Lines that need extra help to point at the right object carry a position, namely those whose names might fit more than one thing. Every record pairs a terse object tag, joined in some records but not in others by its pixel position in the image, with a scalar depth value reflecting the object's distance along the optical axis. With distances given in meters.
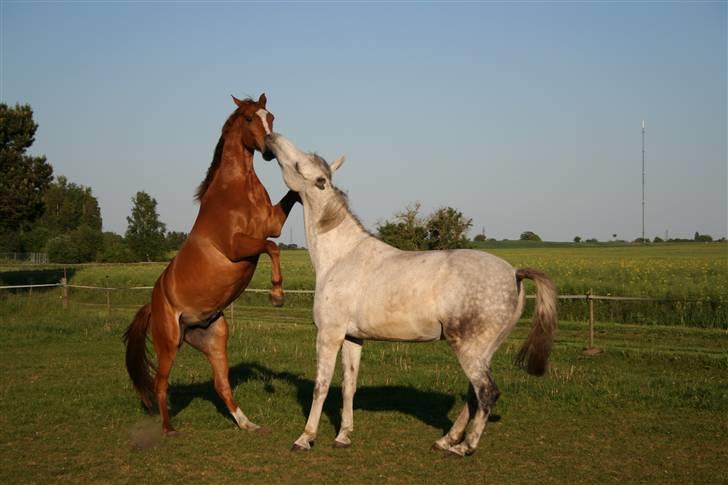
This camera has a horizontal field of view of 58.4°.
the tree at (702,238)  86.47
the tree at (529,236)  97.50
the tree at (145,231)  61.59
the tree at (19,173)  28.89
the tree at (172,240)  63.72
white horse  5.25
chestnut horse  6.44
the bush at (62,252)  62.19
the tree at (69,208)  83.06
